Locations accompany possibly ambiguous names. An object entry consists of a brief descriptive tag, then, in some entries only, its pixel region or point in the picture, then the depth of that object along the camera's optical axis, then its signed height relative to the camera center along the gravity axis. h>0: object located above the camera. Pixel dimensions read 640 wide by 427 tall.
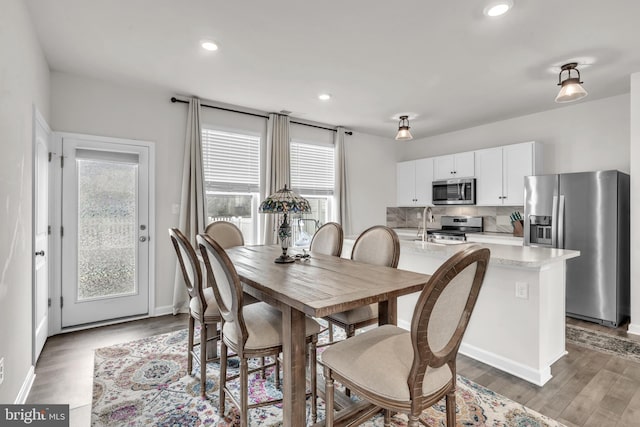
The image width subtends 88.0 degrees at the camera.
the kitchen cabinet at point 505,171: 4.39 +0.61
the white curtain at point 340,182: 5.30 +0.51
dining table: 1.45 -0.37
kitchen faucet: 3.07 -0.13
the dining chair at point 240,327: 1.62 -0.60
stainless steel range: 5.03 -0.21
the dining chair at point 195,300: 2.07 -0.59
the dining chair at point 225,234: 3.32 -0.21
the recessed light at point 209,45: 2.65 +1.37
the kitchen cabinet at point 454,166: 5.08 +0.77
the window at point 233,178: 4.20 +0.47
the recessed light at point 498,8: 2.12 +1.36
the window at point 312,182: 4.96 +0.49
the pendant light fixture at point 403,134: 4.16 +1.01
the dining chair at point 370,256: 2.11 -0.32
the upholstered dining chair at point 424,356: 1.17 -0.60
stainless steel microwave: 5.00 +0.35
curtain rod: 3.86 +1.33
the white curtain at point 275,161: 4.47 +0.73
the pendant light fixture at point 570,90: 2.81 +1.07
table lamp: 2.23 +0.05
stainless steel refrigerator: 3.41 -0.23
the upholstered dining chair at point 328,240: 2.97 -0.25
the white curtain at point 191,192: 3.84 +0.25
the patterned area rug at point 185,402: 1.91 -1.19
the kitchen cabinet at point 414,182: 5.69 +0.58
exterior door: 3.34 -0.18
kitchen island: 2.32 -0.74
